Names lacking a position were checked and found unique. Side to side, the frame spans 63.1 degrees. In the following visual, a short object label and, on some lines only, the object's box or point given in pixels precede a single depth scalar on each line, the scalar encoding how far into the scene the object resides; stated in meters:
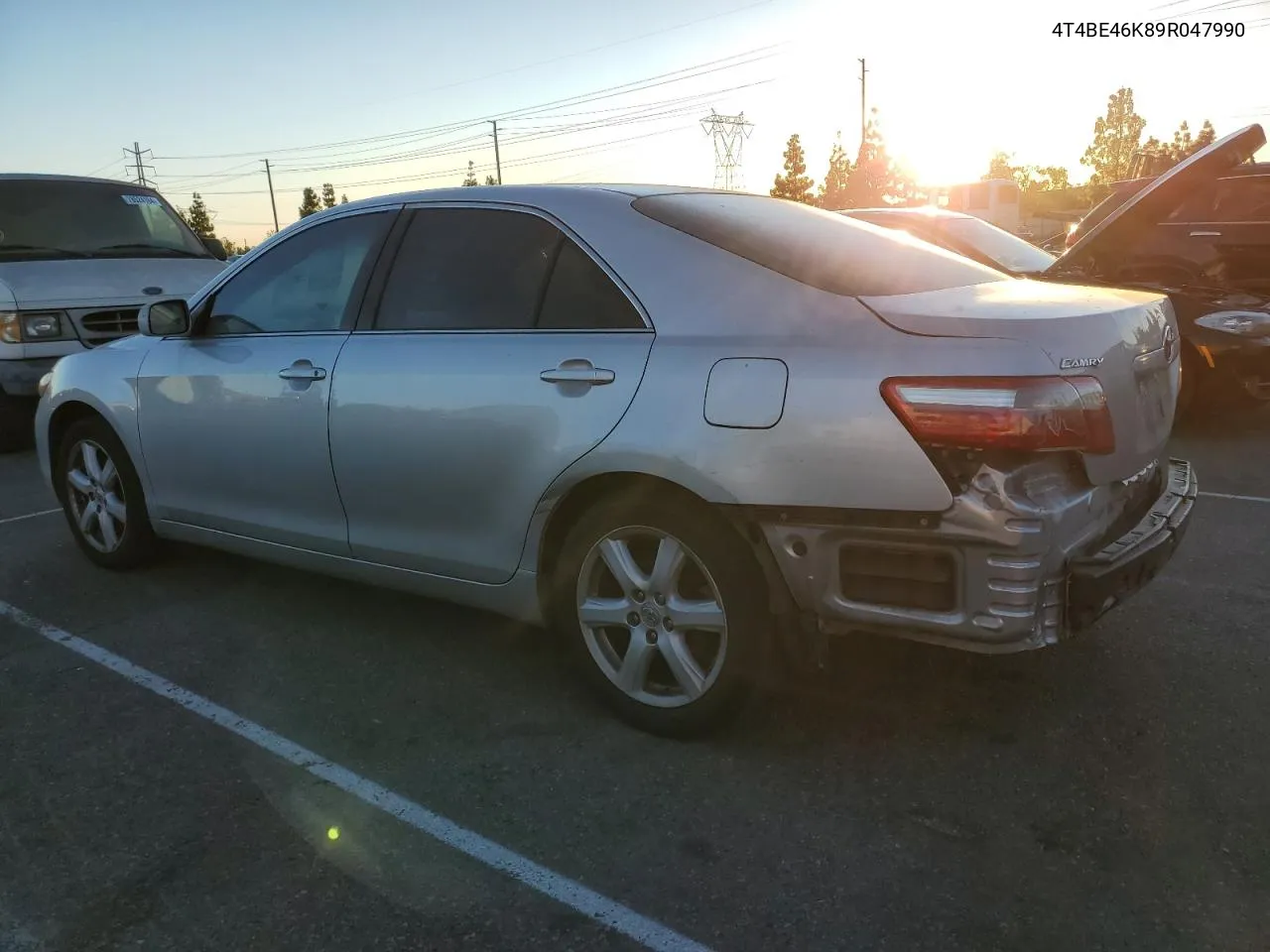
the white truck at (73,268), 7.62
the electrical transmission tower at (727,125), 75.12
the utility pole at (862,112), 59.22
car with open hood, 6.43
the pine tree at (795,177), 65.38
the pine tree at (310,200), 91.75
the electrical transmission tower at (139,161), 85.81
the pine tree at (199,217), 79.60
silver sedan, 2.53
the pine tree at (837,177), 70.88
